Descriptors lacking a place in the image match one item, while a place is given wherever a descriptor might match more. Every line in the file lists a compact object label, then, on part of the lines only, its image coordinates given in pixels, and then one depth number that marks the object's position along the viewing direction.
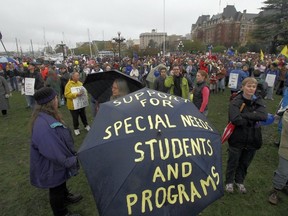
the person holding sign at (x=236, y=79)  10.31
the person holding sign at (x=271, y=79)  12.06
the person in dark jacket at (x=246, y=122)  3.58
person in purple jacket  2.79
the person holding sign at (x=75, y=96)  6.48
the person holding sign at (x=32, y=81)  9.23
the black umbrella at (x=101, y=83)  4.70
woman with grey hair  4.00
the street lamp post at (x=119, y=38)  25.48
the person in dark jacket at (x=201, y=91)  5.16
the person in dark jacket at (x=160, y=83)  6.69
